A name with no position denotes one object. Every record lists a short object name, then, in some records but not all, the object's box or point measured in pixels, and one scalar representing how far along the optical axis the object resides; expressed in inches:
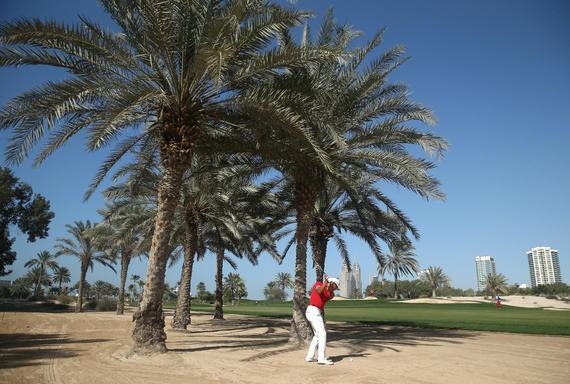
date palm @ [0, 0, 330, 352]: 370.9
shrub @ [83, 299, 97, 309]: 1855.1
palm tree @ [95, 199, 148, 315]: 840.9
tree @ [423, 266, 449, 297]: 3437.5
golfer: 348.2
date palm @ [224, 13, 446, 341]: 449.4
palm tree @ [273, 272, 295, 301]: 3918.8
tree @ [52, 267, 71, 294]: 3507.1
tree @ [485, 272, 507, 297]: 3329.2
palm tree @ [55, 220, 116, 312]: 1596.9
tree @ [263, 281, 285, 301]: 4728.8
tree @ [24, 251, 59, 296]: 2827.3
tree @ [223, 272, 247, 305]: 3206.2
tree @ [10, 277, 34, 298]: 3223.4
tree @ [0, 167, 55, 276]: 1501.0
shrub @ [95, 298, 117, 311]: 1797.5
